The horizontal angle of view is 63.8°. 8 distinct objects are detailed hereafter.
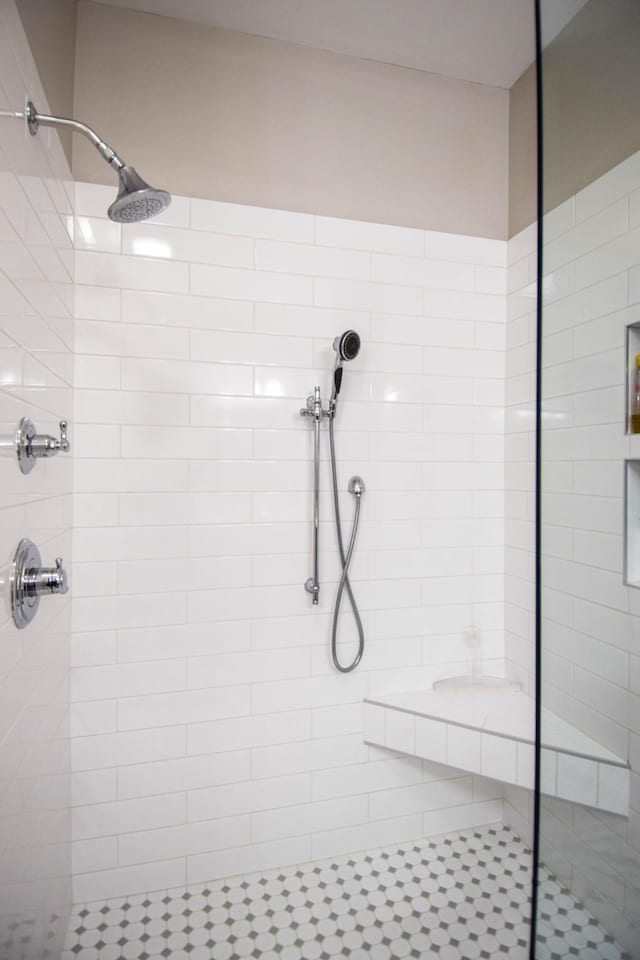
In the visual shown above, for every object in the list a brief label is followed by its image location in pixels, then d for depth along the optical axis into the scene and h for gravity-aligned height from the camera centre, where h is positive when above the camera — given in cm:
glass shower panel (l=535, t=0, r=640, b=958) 72 +0
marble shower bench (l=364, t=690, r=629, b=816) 164 -83
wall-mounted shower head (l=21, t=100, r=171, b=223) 110 +65
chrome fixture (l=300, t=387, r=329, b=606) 170 +6
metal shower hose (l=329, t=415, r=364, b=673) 175 -39
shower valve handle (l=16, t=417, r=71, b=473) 103 +7
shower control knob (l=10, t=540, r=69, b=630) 101 -21
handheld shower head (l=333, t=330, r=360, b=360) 161 +42
